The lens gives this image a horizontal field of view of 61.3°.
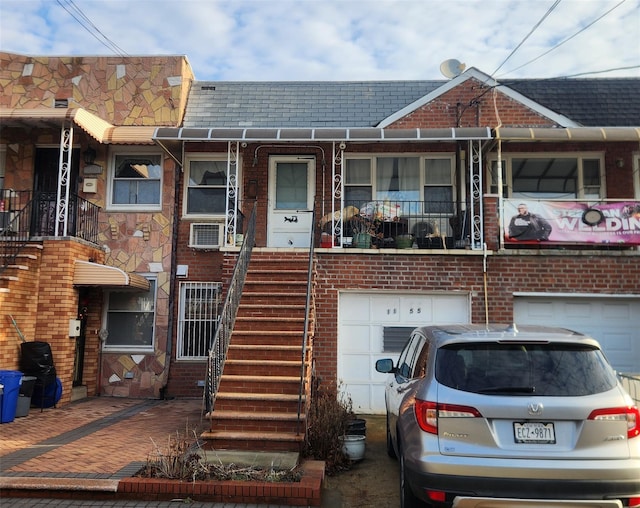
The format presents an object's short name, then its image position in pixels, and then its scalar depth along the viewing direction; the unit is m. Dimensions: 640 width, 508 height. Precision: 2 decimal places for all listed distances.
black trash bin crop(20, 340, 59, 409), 9.45
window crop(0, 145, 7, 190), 12.01
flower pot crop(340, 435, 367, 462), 6.63
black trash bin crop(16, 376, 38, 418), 8.73
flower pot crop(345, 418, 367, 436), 6.88
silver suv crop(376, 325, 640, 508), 3.77
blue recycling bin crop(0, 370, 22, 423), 8.24
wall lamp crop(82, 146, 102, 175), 11.95
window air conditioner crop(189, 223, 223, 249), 11.66
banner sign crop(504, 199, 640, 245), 9.99
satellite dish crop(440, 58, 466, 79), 12.25
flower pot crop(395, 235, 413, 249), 10.18
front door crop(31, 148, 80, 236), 11.17
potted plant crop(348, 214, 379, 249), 10.40
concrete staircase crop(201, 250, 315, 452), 6.53
